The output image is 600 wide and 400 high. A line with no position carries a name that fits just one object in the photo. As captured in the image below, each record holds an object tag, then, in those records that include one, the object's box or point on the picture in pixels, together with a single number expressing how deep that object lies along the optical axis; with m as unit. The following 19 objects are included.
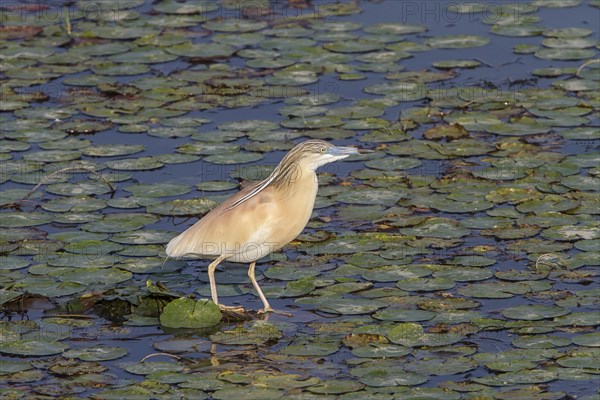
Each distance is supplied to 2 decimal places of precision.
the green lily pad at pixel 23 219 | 20.94
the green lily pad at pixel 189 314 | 17.94
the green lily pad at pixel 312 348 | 16.94
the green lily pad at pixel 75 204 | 21.47
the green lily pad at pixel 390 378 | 15.91
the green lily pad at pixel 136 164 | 22.97
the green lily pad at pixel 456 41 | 28.05
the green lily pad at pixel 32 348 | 16.98
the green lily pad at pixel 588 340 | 16.72
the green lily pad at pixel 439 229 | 20.31
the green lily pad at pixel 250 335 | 17.59
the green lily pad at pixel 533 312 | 17.58
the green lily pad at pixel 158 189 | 21.89
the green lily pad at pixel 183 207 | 21.33
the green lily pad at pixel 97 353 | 16.91
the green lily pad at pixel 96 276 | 19.05
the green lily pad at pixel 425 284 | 18.62
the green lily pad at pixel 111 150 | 23.61
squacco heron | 18.22
